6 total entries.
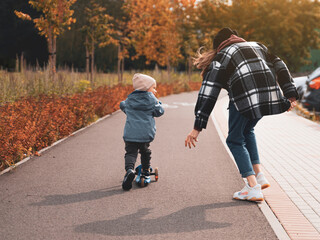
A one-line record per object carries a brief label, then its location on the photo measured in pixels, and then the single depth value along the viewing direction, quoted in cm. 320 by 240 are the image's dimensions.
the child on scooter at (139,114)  525
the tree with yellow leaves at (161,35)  2914
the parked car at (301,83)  1628
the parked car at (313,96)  1229
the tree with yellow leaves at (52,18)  1207
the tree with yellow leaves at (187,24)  3275
